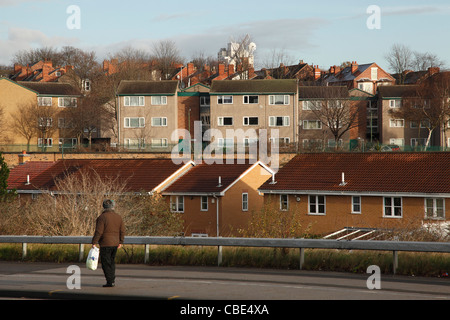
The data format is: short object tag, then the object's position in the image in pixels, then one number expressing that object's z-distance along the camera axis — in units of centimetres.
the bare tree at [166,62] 11506
